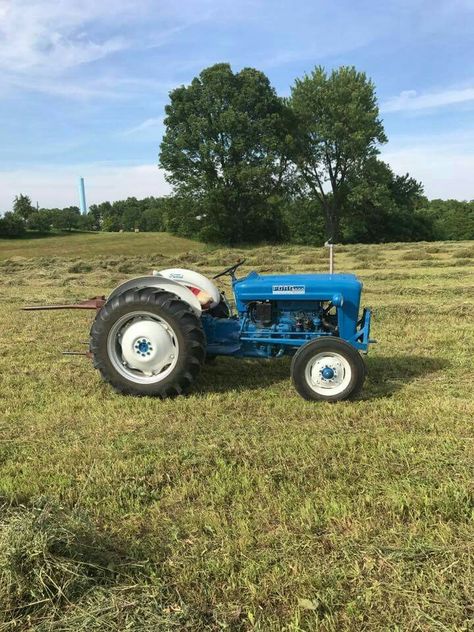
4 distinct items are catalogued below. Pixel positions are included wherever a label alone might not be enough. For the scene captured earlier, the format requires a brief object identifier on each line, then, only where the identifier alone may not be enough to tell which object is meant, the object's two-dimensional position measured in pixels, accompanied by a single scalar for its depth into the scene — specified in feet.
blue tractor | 15.94
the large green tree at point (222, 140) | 112.16
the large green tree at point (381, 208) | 126.52
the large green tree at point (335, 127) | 126.72
